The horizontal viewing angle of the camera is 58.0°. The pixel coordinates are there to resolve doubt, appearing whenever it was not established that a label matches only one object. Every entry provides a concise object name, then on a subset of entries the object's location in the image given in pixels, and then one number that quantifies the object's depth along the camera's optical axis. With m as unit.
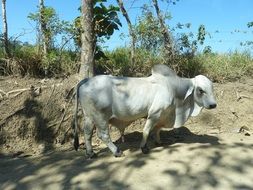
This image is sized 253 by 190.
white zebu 2.71
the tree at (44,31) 3.91
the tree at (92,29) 3.46
